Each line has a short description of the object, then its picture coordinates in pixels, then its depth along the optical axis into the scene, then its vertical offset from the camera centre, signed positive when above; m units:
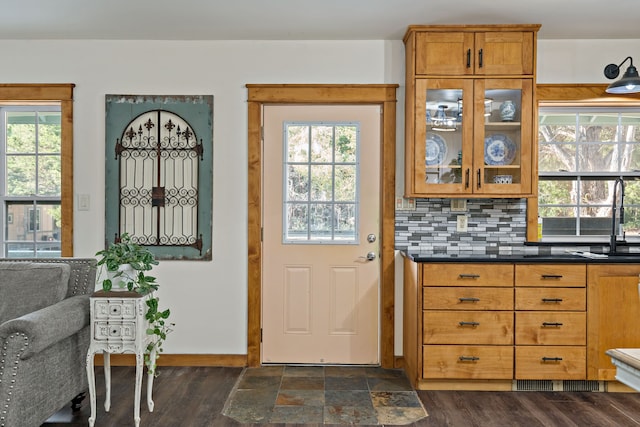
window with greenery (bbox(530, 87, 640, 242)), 3.58 +0.36
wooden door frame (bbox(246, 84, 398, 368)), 3.51 +0.37
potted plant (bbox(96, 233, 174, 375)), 2.52 -0.34
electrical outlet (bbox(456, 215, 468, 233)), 3.53 -0.07
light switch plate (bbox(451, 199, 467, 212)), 3.52 +0.06
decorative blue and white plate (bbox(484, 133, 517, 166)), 3.27 +0.43
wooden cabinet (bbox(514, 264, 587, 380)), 3.01 -0.68
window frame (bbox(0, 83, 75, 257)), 3.54 +0.72
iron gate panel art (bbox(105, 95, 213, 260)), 3.54 +0.33
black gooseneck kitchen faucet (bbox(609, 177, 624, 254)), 3.41 +0.00
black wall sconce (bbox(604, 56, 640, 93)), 3.03 +0.84
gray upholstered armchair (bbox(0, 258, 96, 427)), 2.10 -0.58
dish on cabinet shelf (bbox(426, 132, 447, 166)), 3.28 +0.43
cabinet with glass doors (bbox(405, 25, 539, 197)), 3.23 +0.70
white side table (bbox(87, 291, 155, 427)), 2.49 -0.60
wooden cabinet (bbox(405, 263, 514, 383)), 3.01 -0.68
